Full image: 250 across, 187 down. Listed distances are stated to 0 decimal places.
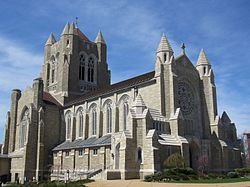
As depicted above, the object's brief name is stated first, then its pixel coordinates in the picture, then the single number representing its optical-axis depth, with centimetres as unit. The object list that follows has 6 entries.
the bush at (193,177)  3289
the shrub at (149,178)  3202
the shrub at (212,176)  3588
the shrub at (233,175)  3762
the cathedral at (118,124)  3988
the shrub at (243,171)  4053
